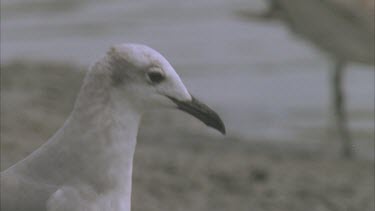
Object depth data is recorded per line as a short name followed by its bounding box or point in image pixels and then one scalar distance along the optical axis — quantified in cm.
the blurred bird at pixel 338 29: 1487
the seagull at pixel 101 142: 697
